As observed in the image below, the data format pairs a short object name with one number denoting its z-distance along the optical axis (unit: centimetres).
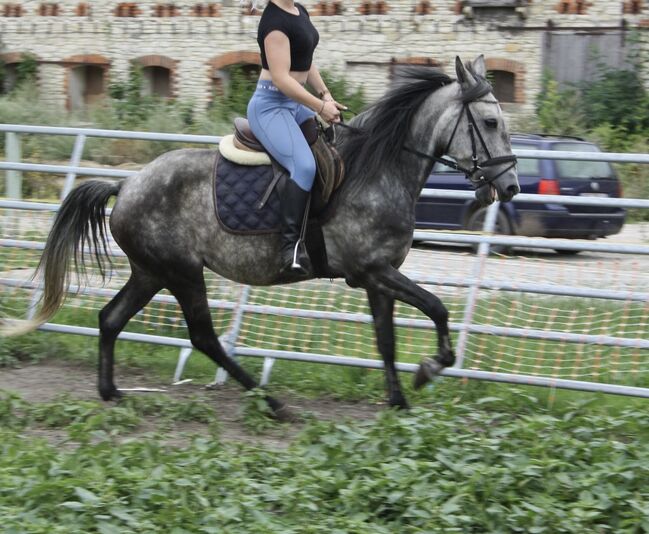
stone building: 2288
